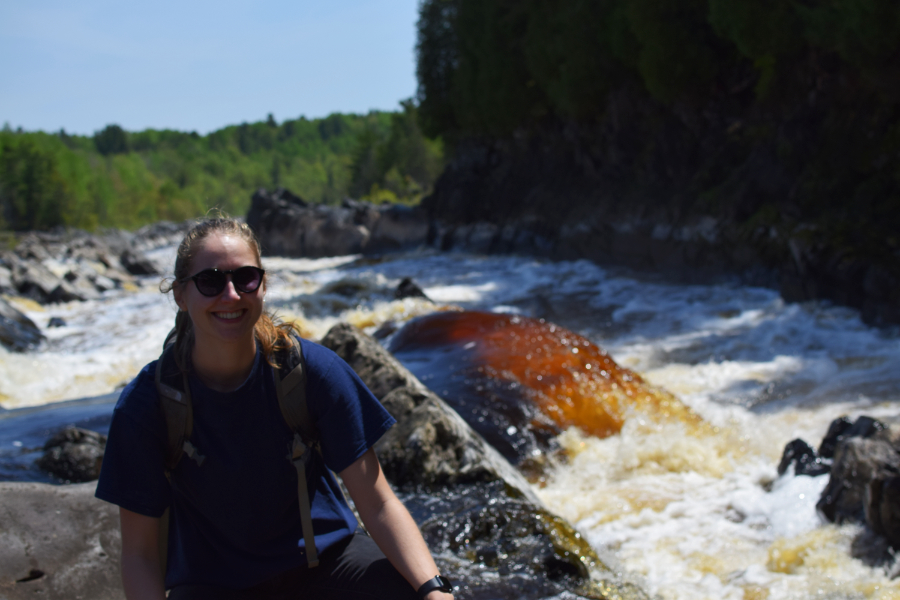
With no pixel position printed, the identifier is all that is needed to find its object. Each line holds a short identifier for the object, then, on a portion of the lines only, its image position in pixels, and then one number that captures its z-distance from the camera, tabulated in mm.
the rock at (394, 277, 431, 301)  14766
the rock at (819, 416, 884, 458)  5309
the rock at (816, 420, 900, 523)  4383
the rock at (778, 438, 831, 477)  5266
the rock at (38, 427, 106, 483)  4957
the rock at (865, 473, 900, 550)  4035
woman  2170
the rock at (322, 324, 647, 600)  3332
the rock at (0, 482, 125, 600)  3199
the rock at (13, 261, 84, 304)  20703
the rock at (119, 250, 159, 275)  32469
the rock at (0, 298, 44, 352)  12836
